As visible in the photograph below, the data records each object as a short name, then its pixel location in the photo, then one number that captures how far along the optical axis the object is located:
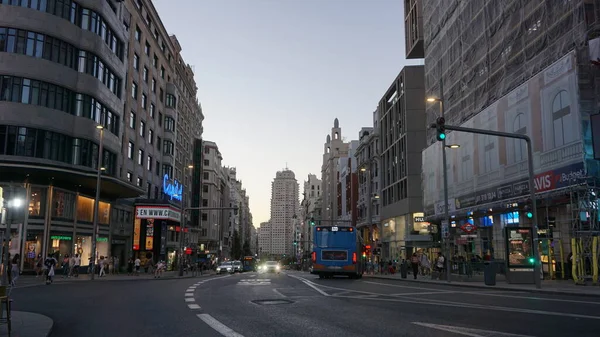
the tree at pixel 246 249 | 167.80
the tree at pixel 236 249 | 144.50
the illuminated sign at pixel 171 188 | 62.96
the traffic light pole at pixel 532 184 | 21.50
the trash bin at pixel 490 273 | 24.02
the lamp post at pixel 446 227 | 29.16
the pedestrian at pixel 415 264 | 33.99
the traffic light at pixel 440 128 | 19.81
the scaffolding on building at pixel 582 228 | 22.34
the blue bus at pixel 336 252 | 32.22
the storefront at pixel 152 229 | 53.97
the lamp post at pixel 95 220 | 33.47
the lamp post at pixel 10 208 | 10.96
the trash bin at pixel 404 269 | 34.81
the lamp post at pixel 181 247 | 44.99
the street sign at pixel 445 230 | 29.28
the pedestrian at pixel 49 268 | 27.30
